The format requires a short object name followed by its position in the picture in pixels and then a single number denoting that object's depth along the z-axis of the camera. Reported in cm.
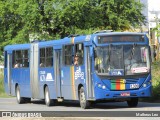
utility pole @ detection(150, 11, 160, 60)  5452
